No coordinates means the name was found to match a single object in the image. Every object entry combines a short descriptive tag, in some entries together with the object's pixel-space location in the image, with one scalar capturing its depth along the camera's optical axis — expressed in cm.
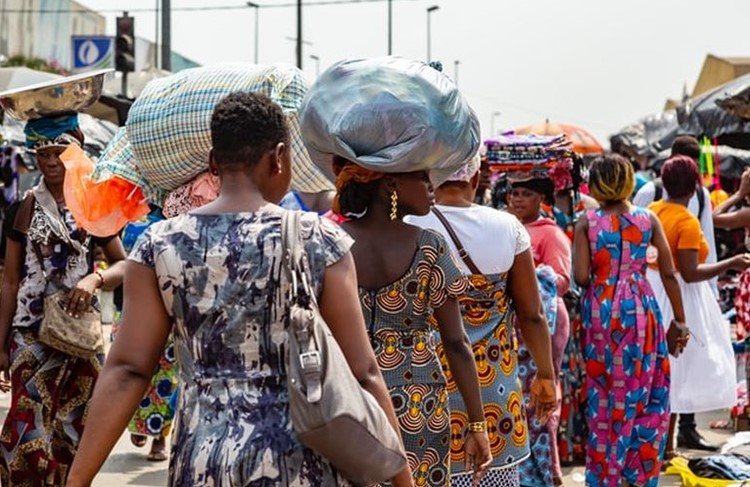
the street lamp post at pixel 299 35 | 3716
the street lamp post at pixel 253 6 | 4189
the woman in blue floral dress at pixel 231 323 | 335
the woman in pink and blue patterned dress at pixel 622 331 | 739
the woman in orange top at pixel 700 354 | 908
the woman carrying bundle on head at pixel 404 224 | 445
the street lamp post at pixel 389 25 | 5681
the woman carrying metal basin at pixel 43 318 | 633
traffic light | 1938
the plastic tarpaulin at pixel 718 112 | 1076
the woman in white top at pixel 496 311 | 540
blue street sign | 2695
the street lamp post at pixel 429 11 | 6236
